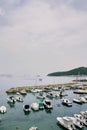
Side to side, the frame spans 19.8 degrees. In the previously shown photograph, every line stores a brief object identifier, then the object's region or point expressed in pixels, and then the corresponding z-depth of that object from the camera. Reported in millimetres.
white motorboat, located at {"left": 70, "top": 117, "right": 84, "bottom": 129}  47156
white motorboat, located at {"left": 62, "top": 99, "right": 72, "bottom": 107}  74562
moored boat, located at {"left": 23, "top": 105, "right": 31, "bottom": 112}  65375
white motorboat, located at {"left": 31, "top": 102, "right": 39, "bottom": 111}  66656
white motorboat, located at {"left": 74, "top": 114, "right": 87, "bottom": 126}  50072
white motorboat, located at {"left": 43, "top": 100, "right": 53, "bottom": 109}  68912
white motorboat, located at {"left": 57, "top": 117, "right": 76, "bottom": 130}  45931
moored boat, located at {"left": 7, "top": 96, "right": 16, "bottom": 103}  82438
